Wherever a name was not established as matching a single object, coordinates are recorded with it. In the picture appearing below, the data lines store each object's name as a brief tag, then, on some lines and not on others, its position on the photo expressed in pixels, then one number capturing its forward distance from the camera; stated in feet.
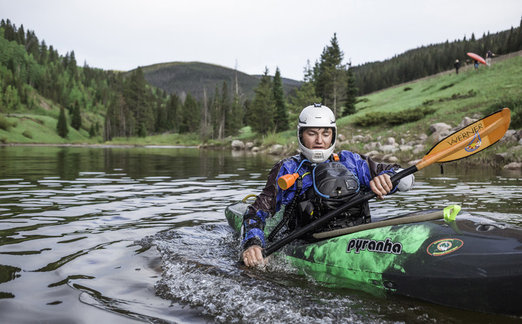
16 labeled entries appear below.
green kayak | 9.78
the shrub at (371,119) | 103.91
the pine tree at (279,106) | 182.09
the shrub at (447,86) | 136.36
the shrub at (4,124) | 242.17
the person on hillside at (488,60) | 133.43
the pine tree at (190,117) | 292.81
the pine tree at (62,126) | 310.86
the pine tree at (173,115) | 352.24
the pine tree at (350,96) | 165.59
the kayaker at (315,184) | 14.25
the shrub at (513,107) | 59.48
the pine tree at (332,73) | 155.63
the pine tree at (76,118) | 358.35
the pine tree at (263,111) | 173.13
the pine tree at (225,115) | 224.53
